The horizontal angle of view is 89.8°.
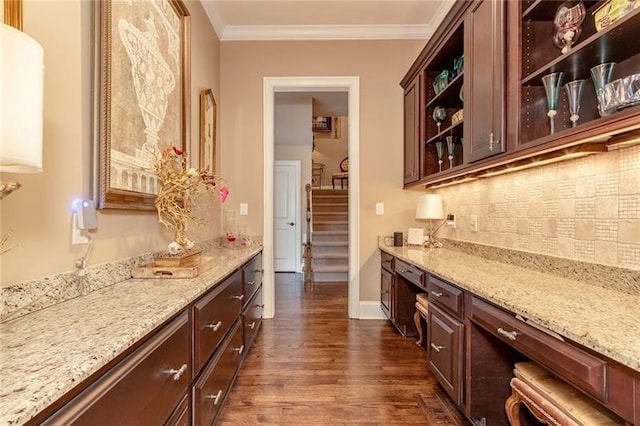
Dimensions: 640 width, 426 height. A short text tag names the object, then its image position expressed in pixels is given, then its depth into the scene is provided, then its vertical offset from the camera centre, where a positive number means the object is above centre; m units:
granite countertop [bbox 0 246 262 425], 0.58 -0.31
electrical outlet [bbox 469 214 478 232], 2.51 -0.07
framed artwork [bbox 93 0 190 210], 1.40 +0.63
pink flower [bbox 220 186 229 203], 2.40 +0.17
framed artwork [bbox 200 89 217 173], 2.76 +0.76
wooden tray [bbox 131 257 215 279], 1.58 -0.28
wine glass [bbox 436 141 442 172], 2.82 +0.56
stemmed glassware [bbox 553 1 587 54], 1.40 +0.86
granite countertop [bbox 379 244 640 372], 0.86 -0.32
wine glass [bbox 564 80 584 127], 1.45 +0.54
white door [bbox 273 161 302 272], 6.29 -0.03
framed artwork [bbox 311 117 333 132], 9.52 +2.68
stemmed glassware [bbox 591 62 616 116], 1.31 +0.58
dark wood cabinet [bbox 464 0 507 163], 1.68 +0.78
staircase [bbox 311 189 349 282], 5.26 -0.37
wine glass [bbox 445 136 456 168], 2.58 +0.55
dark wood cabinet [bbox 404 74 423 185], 2.98 +0.82
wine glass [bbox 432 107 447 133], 2.77 +0.86
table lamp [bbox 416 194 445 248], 2.97 +0.05
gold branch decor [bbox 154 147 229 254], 1.75 +0.14
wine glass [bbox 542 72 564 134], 1.47 +0.58
